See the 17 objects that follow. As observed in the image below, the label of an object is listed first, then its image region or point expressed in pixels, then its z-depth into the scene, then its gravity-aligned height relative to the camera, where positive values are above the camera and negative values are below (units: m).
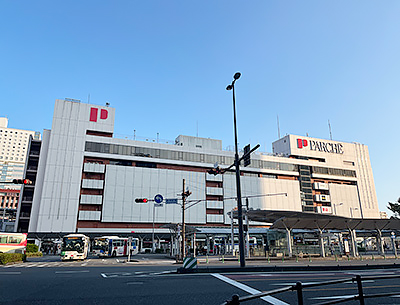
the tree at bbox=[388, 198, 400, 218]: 47.56 +4.50
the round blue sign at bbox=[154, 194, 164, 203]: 25.84 +3.37
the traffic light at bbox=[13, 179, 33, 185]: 20.74 +4.09
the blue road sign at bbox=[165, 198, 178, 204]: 26.69 +3.33
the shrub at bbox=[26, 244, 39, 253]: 45.62 -1.27
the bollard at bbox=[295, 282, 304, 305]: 5.22 -0.96
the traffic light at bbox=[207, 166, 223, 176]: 19.18 +4.26
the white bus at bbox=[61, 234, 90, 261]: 32.97 -0.86
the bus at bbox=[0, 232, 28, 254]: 31.78 -0.23
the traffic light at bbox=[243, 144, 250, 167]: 17.30 +4.72
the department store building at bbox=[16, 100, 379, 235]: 60.00 +13.13
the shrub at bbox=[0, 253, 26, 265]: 23.92 -1.50
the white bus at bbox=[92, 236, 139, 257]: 41.78 -1.05
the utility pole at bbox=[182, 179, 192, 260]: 25.88 +3.73
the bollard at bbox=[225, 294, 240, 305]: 3.93 -0.82
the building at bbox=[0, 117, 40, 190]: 189.00 +60.68
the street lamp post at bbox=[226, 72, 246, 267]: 17.14 +2.47
